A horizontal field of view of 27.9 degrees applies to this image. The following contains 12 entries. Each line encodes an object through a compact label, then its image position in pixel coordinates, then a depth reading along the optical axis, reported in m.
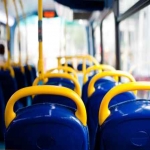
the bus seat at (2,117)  3.47
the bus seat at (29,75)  5.26
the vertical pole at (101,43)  5.80
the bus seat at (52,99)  1.88
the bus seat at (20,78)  4.67
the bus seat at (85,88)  2.58
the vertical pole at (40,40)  2.19
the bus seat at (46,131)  1.23
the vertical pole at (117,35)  3.79
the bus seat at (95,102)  1.87
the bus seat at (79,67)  6.02
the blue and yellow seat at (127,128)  1.18
